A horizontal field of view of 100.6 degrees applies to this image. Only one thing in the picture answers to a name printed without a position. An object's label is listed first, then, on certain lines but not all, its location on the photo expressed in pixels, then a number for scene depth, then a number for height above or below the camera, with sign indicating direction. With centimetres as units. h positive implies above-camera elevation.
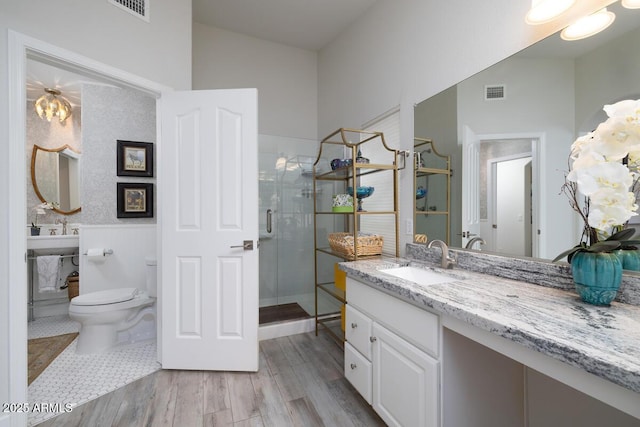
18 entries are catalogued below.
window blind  221 +26
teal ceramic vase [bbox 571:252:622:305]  89 -22
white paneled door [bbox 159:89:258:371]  196 -12
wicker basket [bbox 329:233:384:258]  202 -26
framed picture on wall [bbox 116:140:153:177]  283 +59
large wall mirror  103 +40
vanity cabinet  107 -69
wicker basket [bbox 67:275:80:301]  295 -81
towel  273 -61
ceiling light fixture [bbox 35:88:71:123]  286 +117
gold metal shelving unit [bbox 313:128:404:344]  207 +3
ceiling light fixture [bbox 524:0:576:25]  111 +86
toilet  216 -88
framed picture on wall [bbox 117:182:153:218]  283 +14
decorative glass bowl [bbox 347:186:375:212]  211 +16
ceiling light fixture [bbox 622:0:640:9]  95 +75
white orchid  82 +14
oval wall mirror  310 +44
